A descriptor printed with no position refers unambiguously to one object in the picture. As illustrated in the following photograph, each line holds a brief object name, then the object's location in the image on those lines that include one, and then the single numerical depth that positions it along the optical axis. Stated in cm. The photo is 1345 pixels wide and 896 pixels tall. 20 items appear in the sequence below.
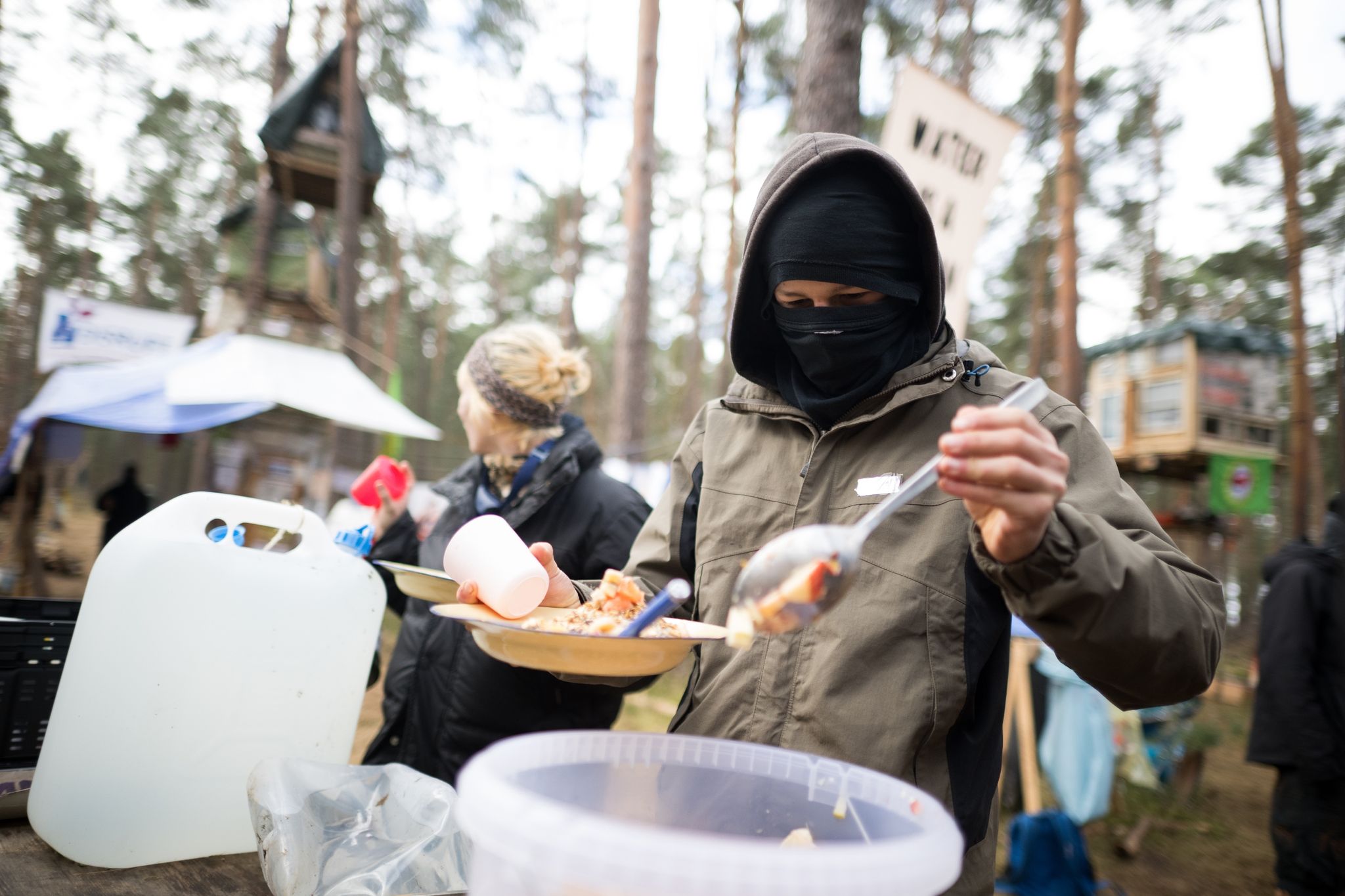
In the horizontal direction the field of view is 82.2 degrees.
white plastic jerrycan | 134
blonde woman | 219
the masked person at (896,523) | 99
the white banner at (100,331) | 909
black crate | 150
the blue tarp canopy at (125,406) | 637
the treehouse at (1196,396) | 669
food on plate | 115
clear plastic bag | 123
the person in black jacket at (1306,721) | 350
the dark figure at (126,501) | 832
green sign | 681
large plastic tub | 57
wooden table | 124
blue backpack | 390
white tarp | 658
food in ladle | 90
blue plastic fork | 99
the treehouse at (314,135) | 1002
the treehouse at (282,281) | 1104
